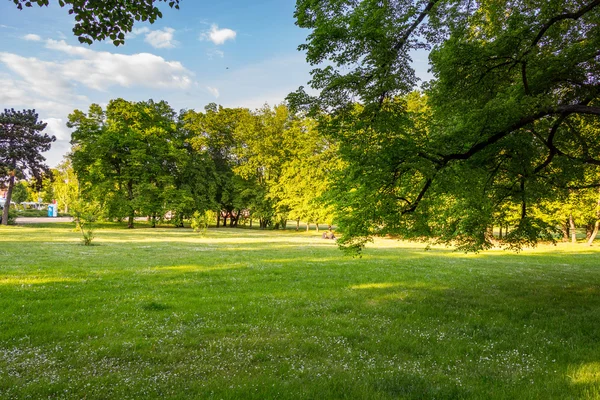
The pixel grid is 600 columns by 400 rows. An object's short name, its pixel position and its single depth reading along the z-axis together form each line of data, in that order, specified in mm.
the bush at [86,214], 26056
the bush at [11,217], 50656
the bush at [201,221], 38725
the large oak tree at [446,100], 9016
